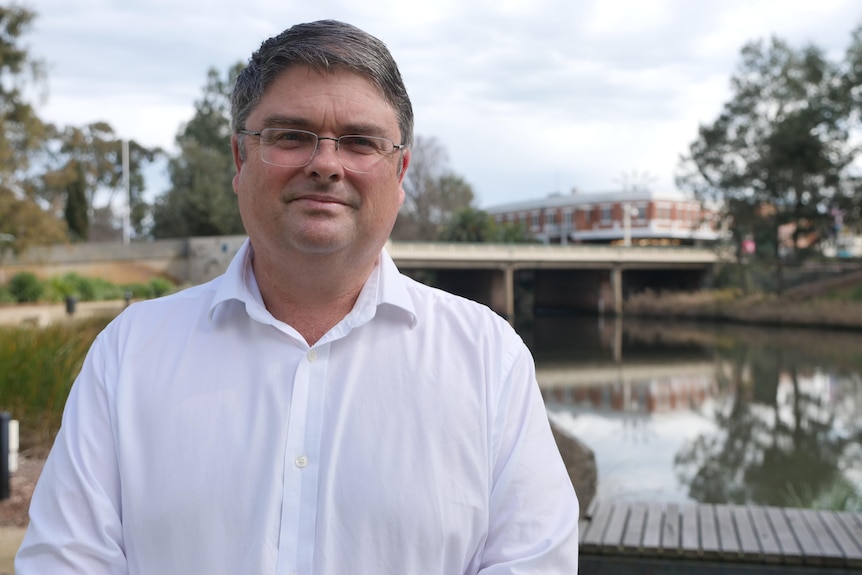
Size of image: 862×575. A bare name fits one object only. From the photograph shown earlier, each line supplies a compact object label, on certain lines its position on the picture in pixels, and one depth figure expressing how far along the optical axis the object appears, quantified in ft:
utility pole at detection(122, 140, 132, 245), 110.11
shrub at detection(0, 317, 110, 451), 20.74
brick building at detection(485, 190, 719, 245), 187.52
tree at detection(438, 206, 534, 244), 146.20
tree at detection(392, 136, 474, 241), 159.22
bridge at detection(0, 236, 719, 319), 95.35
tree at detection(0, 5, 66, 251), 63.00
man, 4.83
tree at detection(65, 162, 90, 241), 122.72
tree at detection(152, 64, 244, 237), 122.72
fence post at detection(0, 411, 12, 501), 16.87
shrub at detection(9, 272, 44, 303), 71.87
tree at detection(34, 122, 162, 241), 123.03
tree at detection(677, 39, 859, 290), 97.76
